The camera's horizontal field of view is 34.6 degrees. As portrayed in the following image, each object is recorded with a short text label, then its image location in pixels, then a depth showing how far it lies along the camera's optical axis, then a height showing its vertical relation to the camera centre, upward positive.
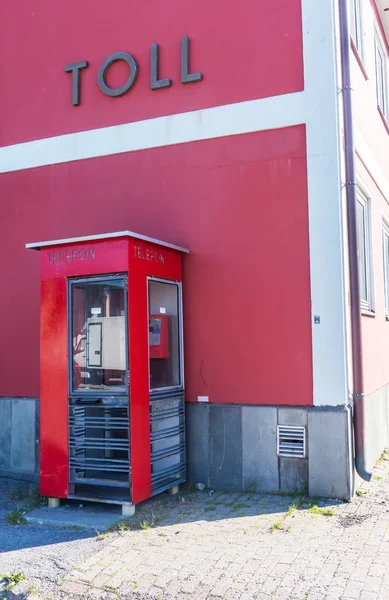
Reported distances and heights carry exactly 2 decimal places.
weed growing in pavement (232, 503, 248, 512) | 5.89 -1.54
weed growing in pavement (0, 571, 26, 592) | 4.26 -1.60
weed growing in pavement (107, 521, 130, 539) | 5.32 -1.55
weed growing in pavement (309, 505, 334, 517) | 5.62 -1.53
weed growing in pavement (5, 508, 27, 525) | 5.74 -1.57
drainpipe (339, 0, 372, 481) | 6.32 +0.55
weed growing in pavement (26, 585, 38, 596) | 4.14 -1.62
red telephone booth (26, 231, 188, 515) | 5.86 -0.26
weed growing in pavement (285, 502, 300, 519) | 5.62 -1.52
